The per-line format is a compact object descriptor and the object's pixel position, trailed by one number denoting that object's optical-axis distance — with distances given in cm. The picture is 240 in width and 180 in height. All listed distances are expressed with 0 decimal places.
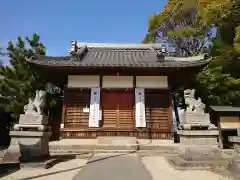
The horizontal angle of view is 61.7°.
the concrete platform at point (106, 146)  945
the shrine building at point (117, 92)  1205
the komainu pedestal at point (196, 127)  656
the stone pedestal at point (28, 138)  640
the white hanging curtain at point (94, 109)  1209
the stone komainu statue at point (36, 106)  700
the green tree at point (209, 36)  1426
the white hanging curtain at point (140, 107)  1208
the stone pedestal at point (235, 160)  512
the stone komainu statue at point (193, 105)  708
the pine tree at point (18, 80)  1288
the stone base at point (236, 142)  534
